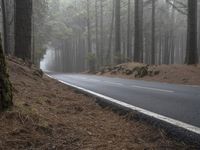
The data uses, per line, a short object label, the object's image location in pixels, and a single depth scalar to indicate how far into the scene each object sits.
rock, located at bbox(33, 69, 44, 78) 13.86
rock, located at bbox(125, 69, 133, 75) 28.43
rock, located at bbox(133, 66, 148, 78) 25.35
